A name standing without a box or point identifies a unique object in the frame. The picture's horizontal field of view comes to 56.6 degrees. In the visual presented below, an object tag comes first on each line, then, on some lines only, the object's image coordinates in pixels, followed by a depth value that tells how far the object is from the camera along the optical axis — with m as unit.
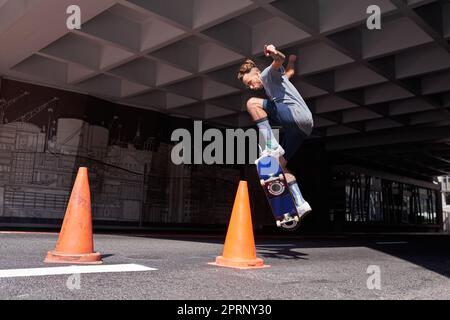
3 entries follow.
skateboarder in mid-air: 4.41
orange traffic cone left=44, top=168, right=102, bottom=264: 3.63
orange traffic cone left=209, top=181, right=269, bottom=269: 3.85
